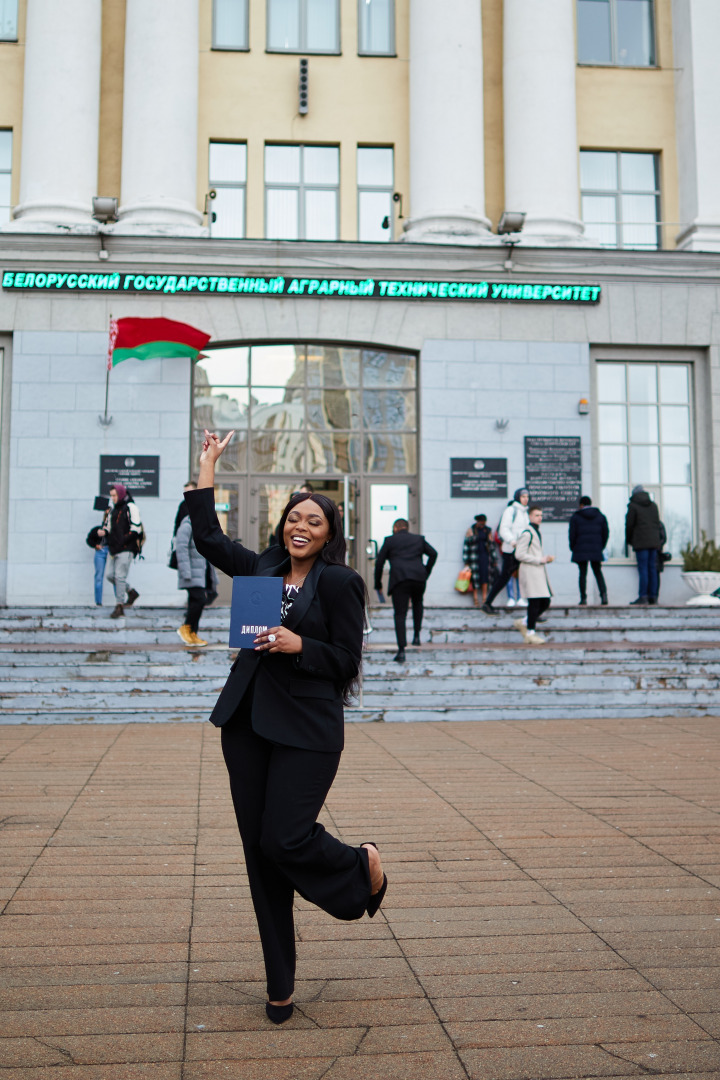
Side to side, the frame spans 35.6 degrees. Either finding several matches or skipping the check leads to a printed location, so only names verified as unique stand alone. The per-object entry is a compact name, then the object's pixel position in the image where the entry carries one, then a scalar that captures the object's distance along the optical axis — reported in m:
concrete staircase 12.12
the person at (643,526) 18.08
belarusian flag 18.70
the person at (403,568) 13.54
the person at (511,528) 15.60
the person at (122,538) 15.50
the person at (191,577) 13.44
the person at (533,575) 13.98
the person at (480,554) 18.92
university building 19.11
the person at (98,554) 17.69
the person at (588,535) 17.55
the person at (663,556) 18.88
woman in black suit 3.69
